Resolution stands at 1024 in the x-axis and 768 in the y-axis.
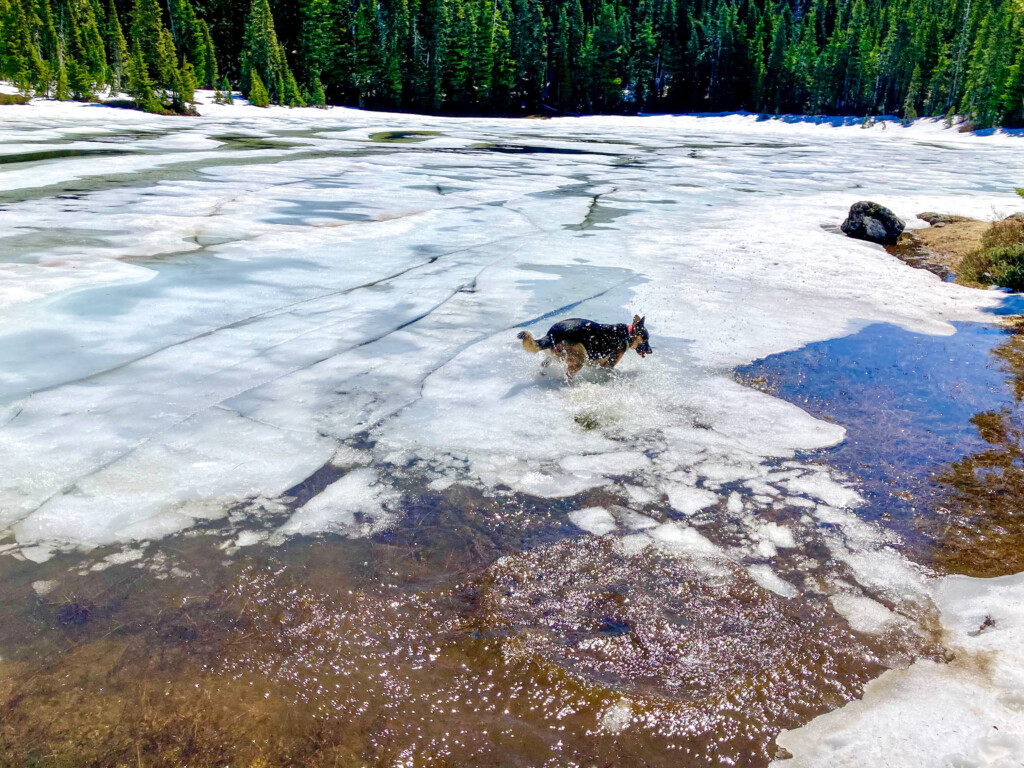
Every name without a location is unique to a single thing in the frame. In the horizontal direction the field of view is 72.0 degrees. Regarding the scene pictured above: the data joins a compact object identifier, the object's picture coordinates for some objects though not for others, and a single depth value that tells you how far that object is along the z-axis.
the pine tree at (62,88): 33.69
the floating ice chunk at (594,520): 3.21
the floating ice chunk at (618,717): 2.19
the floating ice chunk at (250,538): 3.03
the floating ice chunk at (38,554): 2.85
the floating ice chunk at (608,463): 3.71
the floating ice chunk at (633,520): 3.23
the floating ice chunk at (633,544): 3.05
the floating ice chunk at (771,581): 2.81
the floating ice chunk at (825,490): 3.47
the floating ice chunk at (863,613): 2.62
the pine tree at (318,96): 52.31
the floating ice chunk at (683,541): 3.05
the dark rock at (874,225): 10.46
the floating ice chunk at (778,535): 3.12
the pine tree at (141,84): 34.56
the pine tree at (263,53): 47.16
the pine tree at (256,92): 45.00
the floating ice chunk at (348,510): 3.16
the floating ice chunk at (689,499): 3.38
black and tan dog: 4.62
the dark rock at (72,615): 2.52
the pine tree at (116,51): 38.38
